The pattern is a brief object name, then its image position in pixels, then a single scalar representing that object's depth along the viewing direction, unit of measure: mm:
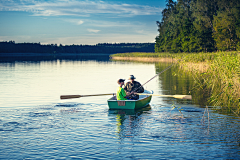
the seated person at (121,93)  13836
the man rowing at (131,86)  15305
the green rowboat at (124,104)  13578
